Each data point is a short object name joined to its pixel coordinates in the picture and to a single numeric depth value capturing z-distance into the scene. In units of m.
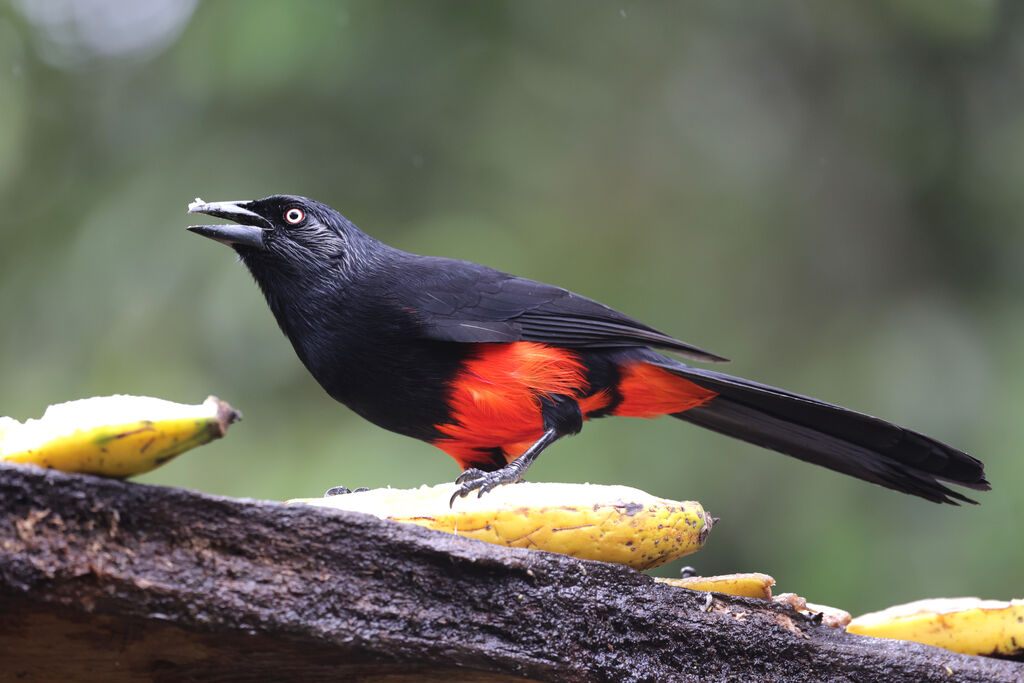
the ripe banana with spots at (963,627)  4.97
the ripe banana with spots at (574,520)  4.11
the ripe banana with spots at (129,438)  3.07
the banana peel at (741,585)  4.59
